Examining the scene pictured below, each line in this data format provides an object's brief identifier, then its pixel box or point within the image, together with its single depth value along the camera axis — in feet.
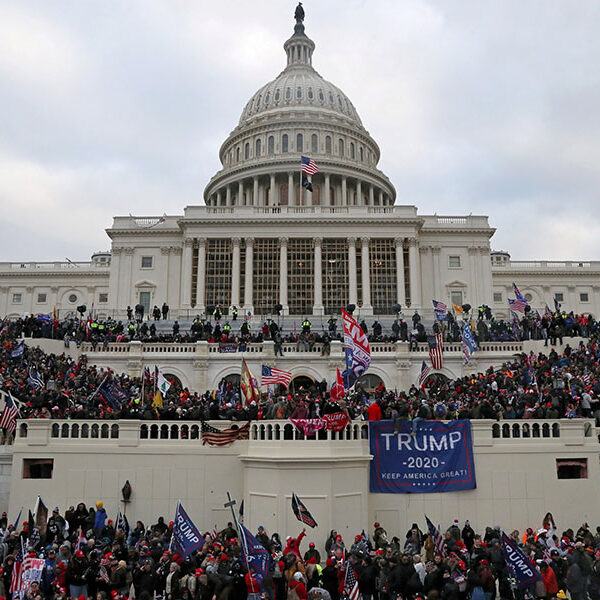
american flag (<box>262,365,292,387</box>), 91.45
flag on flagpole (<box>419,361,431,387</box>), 101.08
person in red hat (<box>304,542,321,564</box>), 52.13
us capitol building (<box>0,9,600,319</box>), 215.51
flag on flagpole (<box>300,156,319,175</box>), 216.95
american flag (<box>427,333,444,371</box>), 110.01
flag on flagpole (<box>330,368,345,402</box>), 73.87
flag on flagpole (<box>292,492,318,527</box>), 58.03
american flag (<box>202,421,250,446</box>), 71.26
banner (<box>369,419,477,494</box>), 68.74
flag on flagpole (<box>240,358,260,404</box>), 84.07
